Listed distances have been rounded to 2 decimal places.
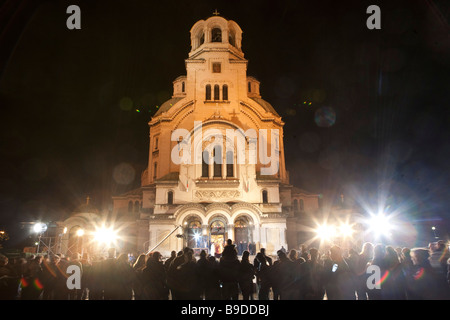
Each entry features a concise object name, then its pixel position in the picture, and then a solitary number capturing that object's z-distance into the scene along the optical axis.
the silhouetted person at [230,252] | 9.11
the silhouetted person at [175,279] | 8.73
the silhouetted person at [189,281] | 8.63
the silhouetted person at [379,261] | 7.64
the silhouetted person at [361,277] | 8.24
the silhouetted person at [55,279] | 9.54
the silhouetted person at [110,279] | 8.55
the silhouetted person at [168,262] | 9.94
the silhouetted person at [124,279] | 8.56
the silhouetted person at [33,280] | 9.12
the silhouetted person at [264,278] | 9.46
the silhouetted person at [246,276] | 9.07
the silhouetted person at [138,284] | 8.55
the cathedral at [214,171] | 26.50
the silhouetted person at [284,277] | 8.84
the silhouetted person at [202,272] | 8.95
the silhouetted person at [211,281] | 9.02
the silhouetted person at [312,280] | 8.56
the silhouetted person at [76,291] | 9.84
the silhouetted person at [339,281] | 8.07
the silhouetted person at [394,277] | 7.57
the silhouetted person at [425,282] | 7.56
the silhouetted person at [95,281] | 8.99
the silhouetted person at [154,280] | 8.44
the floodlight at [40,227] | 28.79
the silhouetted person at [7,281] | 8.45
